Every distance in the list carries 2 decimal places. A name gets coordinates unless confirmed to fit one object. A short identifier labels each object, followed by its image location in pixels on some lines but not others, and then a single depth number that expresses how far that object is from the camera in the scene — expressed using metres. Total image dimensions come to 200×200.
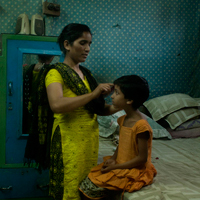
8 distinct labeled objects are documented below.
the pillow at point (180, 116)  3.15
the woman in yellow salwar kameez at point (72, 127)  1.42
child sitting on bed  1.32
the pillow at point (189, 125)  3.13
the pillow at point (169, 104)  3.25
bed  1.33
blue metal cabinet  2.13
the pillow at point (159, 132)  2.94
